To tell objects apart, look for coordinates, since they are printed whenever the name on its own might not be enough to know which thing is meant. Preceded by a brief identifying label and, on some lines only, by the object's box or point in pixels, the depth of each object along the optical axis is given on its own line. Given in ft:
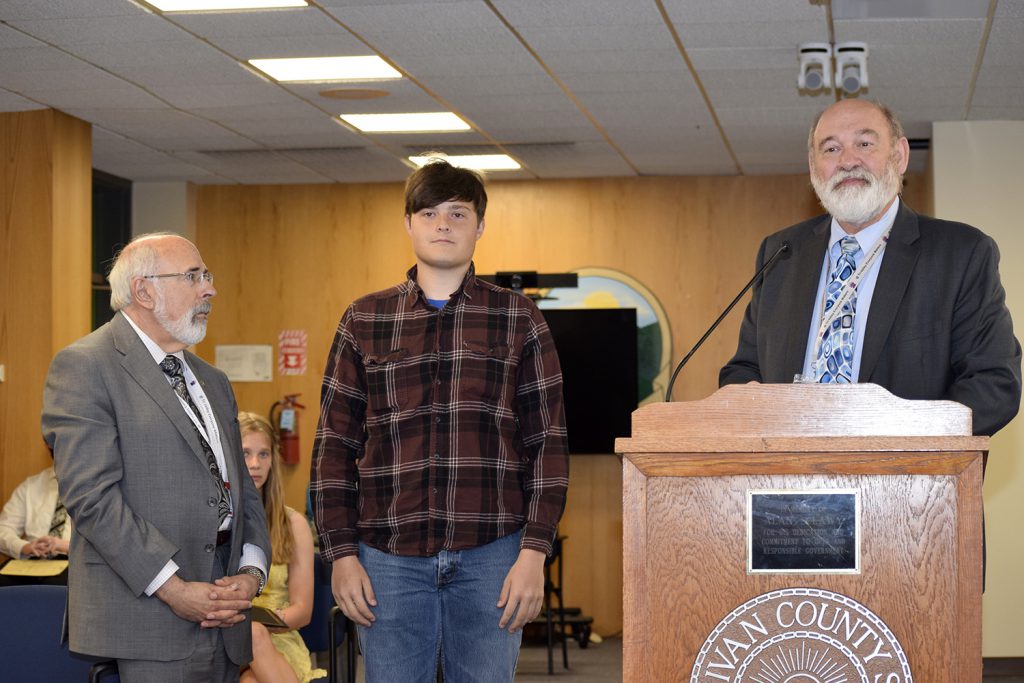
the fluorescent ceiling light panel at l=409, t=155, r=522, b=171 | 25.20
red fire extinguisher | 27.84
